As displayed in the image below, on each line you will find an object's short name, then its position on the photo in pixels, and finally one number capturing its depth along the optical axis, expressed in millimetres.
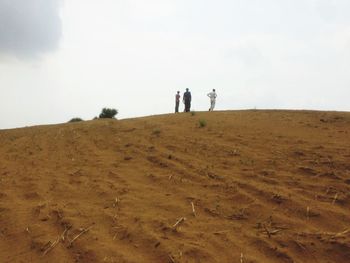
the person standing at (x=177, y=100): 19641
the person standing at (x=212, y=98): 19594
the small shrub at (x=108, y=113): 27688
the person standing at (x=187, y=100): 19031
